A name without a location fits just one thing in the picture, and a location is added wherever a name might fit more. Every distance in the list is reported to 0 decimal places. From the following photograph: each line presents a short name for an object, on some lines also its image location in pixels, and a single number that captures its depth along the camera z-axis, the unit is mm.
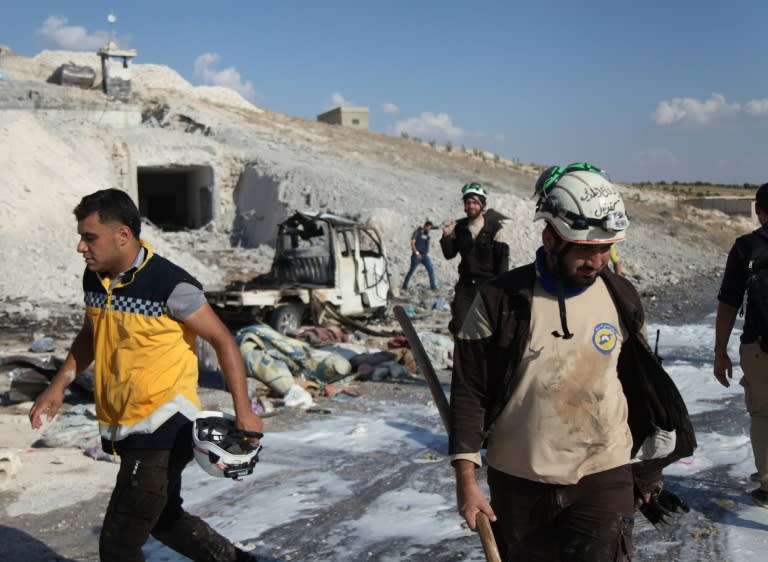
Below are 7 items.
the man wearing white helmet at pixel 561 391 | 2268
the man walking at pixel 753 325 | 3859
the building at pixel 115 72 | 25562
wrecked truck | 10719
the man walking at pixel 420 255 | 15922
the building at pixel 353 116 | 37750
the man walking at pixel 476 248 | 6164
